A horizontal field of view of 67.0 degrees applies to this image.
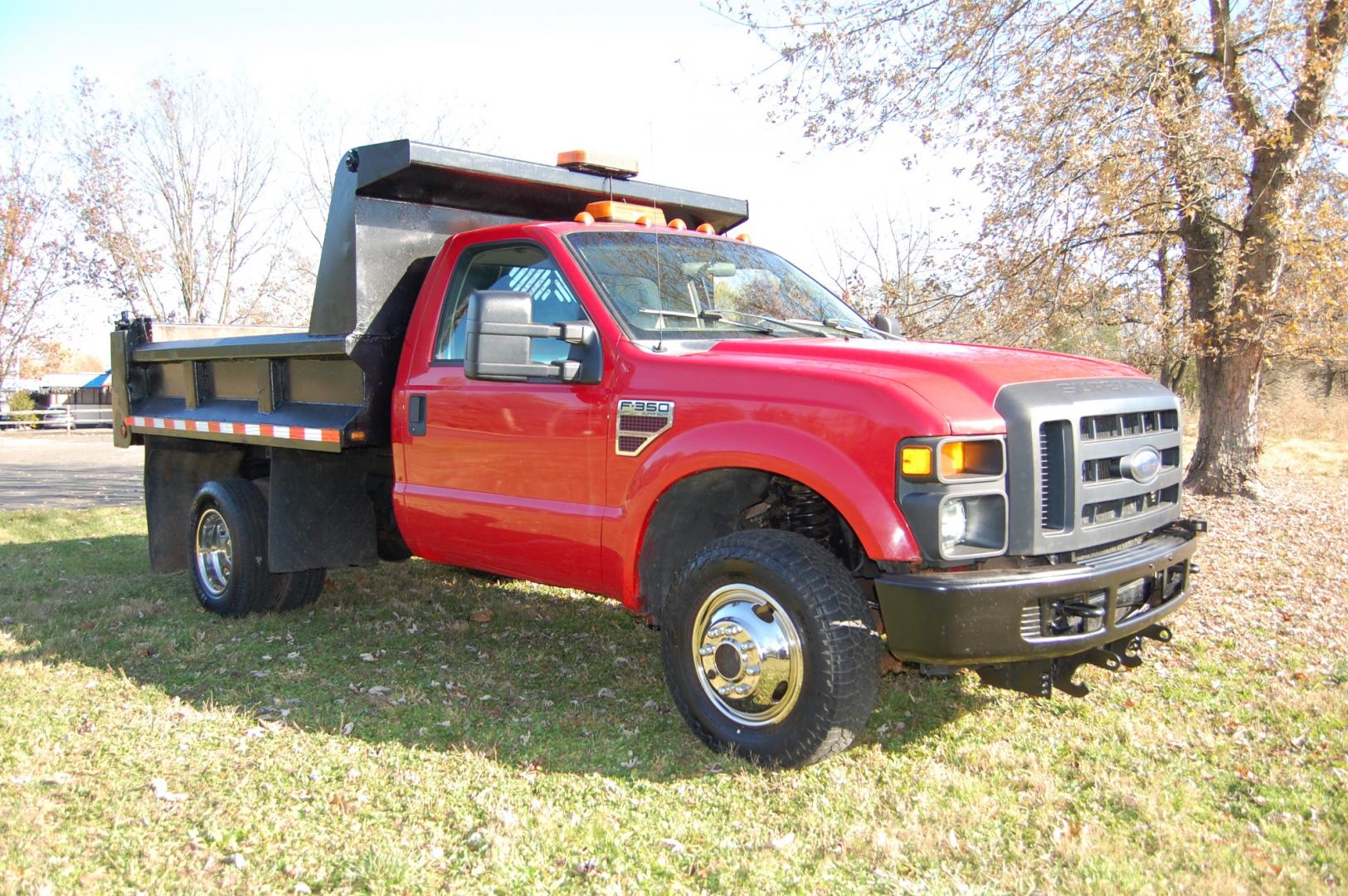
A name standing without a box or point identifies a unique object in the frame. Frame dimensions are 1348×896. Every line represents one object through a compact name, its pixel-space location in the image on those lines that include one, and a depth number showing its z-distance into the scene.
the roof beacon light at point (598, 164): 5.54
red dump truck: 3.42
